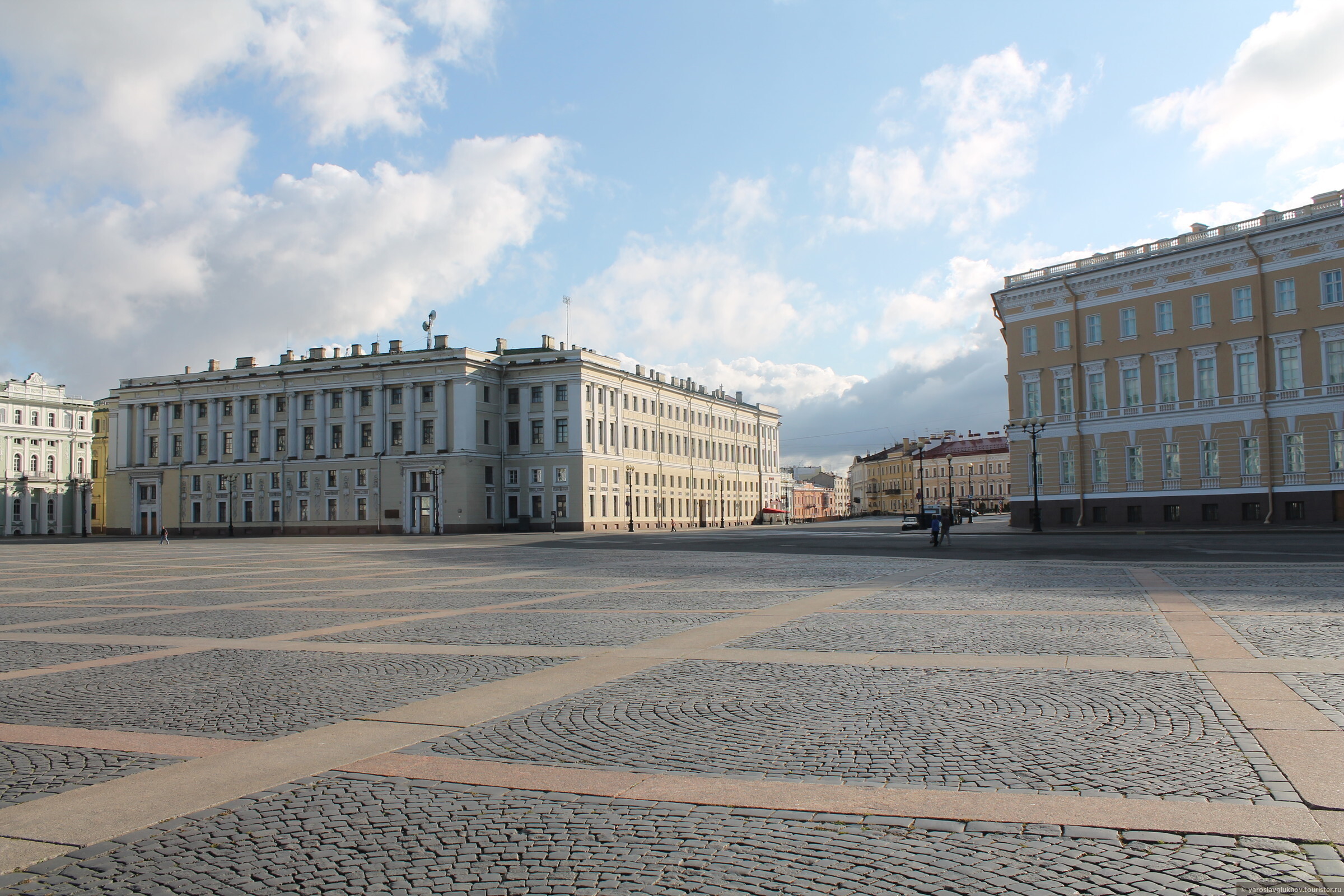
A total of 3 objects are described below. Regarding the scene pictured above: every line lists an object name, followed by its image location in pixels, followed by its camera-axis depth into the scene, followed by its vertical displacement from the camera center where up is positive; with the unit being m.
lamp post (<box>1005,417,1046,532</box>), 52.78 +3.70
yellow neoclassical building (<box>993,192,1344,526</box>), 46.16 +6.08
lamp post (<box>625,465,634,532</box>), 91.88 +1.59
